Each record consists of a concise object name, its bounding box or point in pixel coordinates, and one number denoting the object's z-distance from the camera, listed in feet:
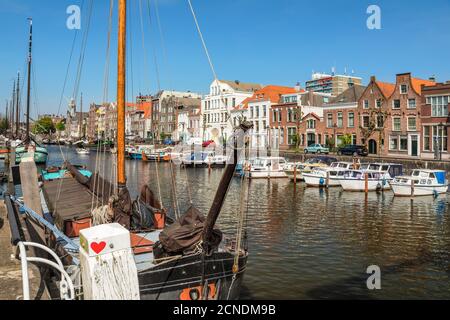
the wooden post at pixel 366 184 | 121.94
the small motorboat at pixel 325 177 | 132.26
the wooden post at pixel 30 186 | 45.39
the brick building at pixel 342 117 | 215.00
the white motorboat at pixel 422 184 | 113.29
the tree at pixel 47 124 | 623.11
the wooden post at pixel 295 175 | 142.43
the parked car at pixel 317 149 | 211.20
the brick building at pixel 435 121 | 169.58
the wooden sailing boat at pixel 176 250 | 29.12
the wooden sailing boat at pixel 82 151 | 311.43
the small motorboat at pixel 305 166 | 149.48
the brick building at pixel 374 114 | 197.65
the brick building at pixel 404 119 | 184.65
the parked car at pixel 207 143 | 287.36
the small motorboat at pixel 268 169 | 157.58
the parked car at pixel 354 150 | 191.93
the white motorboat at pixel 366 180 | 124.26
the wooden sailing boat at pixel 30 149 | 149.66
